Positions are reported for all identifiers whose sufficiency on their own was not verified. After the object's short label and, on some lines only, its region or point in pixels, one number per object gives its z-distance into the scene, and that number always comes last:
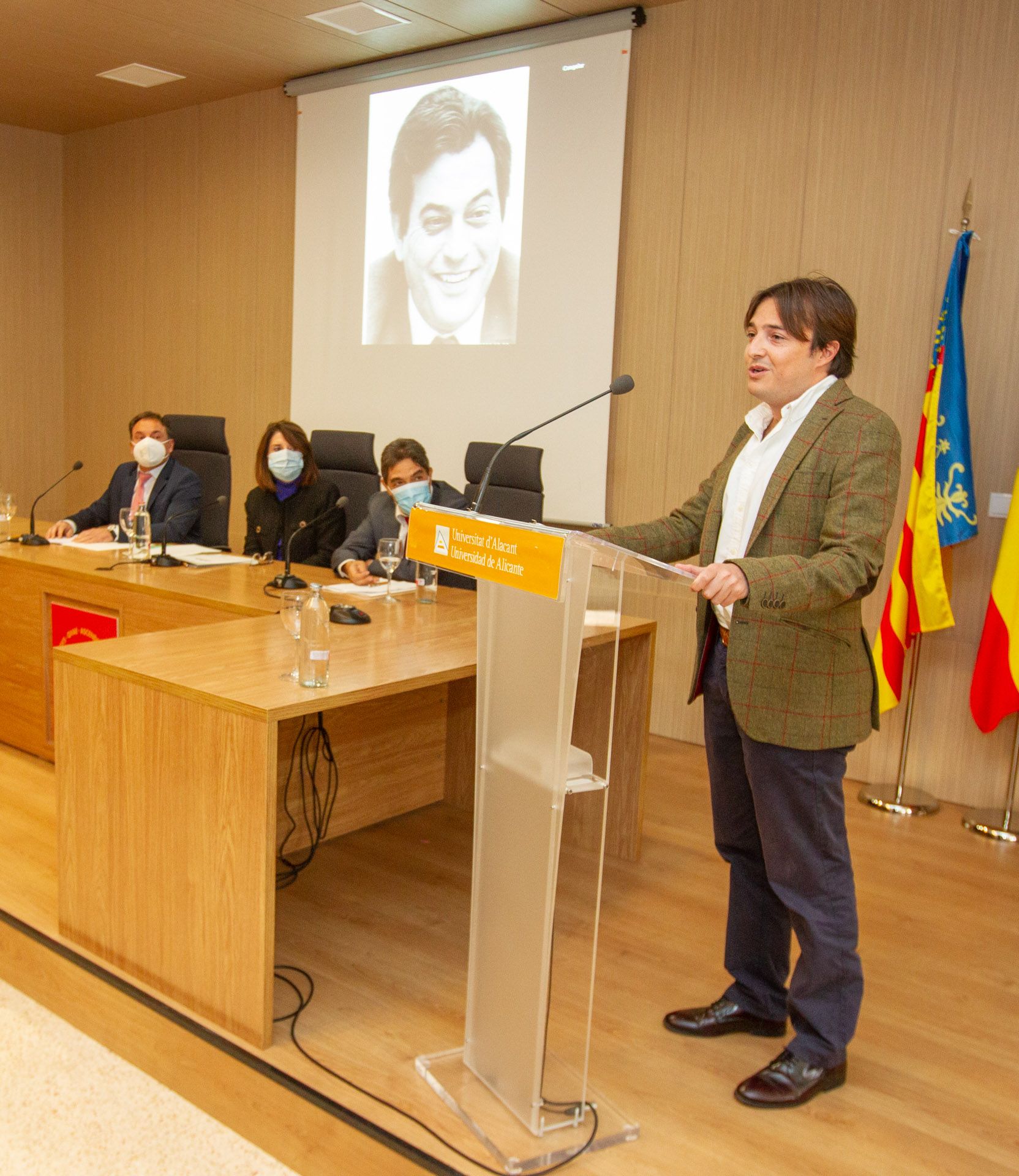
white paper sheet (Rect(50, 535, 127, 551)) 4.08
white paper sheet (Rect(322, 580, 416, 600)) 3.22
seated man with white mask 4.38
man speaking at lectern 1.76
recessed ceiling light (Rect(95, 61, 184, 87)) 5.51
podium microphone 2.01
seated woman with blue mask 4.19
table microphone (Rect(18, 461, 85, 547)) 4.12
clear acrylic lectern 1.61
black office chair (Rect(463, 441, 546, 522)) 4.03
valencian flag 3.47
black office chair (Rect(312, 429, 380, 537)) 4.61
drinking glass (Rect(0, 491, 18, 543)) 4.48
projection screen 4.53
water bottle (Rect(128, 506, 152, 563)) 3.82
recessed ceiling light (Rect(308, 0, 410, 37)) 4.55
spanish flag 3.36
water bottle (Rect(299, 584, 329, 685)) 2.10
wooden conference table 1.99
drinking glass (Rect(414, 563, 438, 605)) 3.12
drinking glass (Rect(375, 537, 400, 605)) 3.08
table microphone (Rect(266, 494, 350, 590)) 3.28
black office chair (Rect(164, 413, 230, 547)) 4.96
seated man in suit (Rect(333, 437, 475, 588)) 3.44
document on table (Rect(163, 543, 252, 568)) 3.81
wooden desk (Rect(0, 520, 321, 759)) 3.24
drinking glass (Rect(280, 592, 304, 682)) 2.42
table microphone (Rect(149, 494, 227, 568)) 3.69
